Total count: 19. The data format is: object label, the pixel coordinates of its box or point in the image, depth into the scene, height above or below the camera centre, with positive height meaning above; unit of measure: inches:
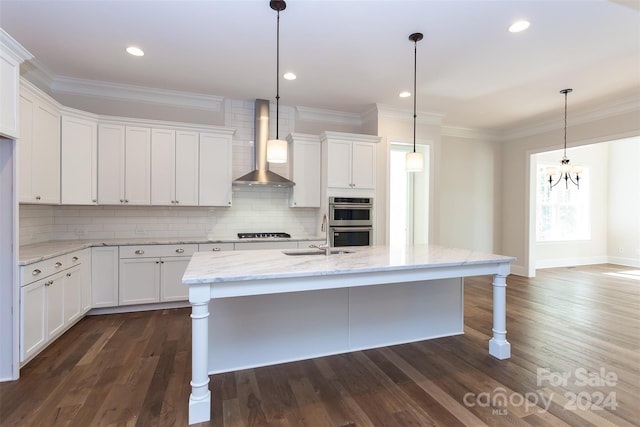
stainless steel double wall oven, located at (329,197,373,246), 183.9 -4.3
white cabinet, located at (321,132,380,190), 184.5 +32.1
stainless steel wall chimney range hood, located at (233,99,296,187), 180.1 +41.1
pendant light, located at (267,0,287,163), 106.9 +21.4
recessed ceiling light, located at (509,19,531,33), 107.8 +65.7
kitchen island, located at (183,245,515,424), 78.7 -30.8
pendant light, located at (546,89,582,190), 194.2 +29.2
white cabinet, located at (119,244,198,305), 153.0 -29.6
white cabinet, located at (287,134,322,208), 187.2 +26.8
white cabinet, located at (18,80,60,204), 113.7 +25.4
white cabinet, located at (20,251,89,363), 99.6 -31.5
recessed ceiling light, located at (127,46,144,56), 126.6 +65.9
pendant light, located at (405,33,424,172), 123.6 +20.8
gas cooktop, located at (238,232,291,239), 178.1 -12.8
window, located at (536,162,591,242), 295.7 +4.5
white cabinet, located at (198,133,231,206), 173.2 +23.6
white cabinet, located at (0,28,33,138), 88.9 +37.7
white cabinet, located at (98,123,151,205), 156.9 +24.4
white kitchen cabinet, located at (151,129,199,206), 165.3 +24.2
